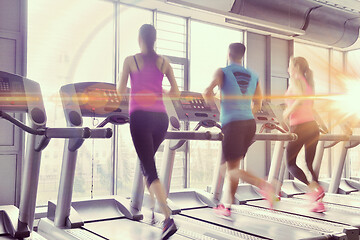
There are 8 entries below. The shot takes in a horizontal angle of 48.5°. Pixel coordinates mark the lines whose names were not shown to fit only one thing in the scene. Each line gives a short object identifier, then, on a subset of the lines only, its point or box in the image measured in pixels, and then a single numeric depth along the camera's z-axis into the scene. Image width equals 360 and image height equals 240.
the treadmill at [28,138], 2.79
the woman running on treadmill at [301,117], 3.63
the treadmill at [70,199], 3.08
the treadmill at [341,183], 4.88
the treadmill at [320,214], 3.42
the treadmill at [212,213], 3.20
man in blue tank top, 3.19
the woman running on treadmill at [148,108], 2.63
